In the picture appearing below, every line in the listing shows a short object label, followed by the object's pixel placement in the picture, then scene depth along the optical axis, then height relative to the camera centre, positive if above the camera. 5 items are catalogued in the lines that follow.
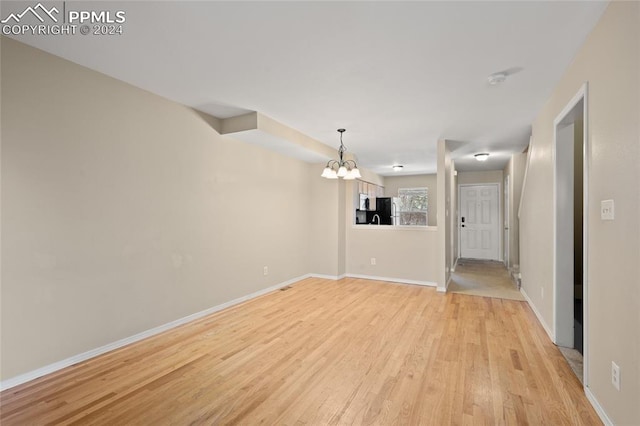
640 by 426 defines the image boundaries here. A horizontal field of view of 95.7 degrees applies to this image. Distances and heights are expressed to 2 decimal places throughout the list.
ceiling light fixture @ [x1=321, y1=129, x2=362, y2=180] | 3.75 +0.56
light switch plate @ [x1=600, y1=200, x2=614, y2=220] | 1.62 +0.04
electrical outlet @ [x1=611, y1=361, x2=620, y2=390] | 1.54 -0.86
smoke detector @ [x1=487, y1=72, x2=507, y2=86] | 2.50 +1.21
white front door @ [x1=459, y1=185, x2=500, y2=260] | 7.54 -0.16
